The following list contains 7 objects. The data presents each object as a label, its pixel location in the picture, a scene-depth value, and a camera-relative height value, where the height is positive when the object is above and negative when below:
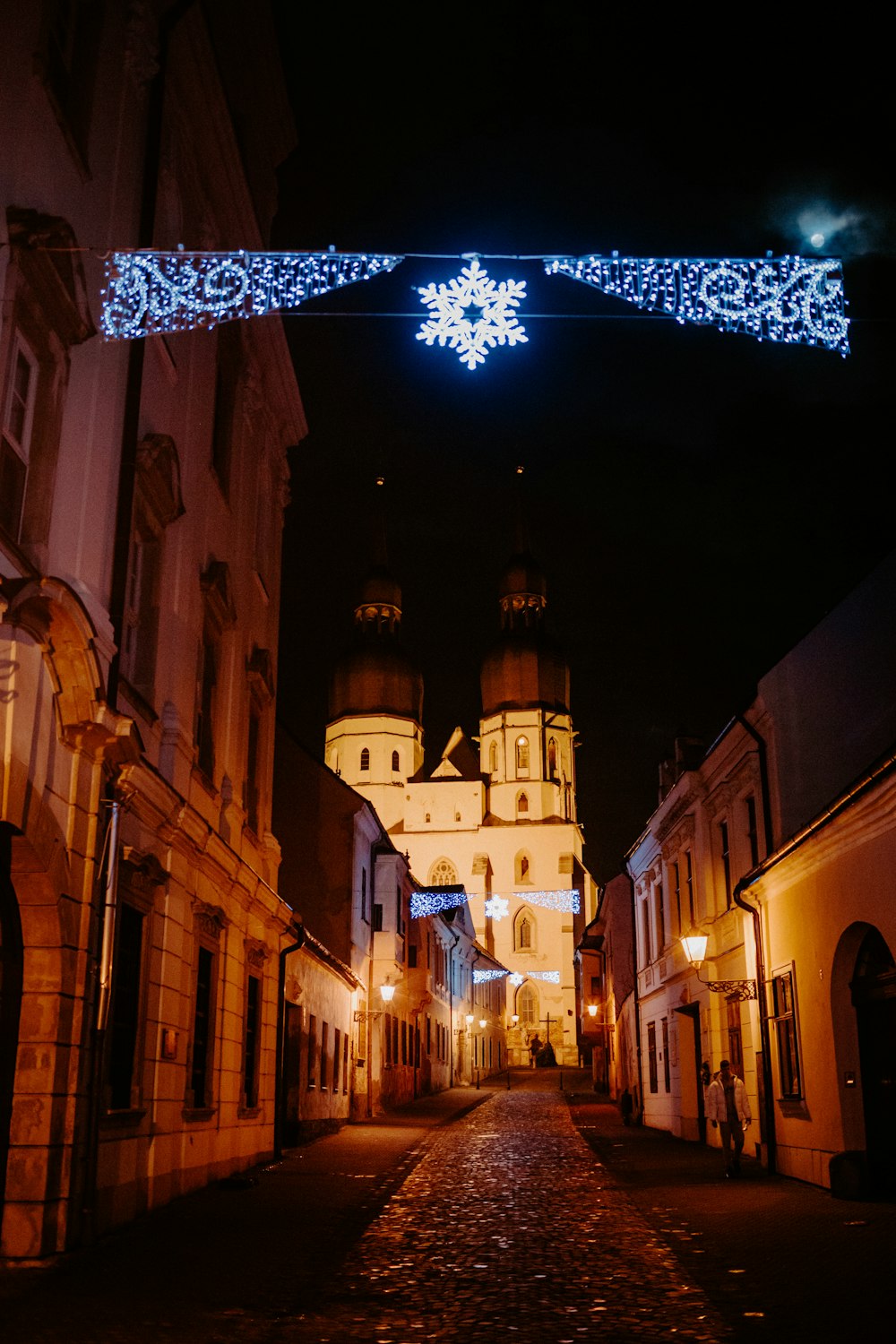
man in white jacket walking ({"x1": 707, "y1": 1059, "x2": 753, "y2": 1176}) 17.94 -0.68
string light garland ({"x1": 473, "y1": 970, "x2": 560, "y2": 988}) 99.31 +6.09
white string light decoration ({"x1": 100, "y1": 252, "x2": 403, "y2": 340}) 11.21 +6.55
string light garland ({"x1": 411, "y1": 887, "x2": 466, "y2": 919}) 45.59 +5.40
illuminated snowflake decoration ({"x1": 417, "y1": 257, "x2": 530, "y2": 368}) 10.61 +5.92
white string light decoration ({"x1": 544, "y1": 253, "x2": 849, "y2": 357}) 10.71 +6.04
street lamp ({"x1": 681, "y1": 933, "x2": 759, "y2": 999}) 19.08 +1.14
